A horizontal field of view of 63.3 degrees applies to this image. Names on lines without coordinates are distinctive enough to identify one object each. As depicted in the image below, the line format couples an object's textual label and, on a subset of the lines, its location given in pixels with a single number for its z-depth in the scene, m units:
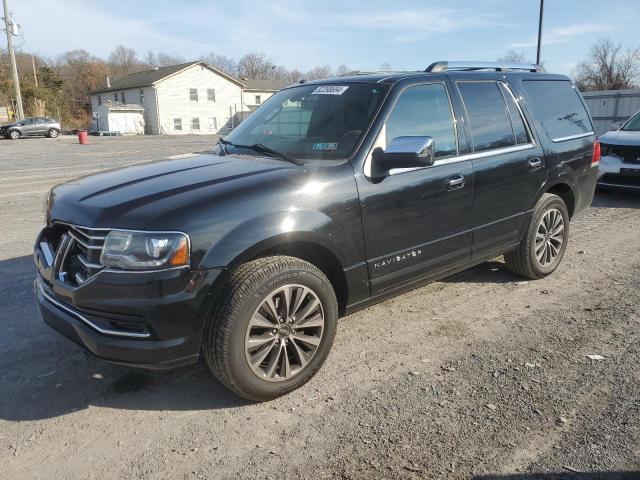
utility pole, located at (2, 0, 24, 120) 43.81
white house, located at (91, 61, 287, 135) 55.19
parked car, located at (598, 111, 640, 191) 9.13
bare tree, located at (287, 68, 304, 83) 105.64
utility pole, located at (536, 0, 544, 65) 21.92
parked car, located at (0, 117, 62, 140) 40.72
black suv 2.73
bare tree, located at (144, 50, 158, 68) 108.54
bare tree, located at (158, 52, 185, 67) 113.11
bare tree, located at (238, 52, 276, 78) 101.58
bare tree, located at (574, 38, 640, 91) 64.31
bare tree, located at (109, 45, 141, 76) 94.19
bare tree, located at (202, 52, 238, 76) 104.05
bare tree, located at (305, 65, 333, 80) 84.96
